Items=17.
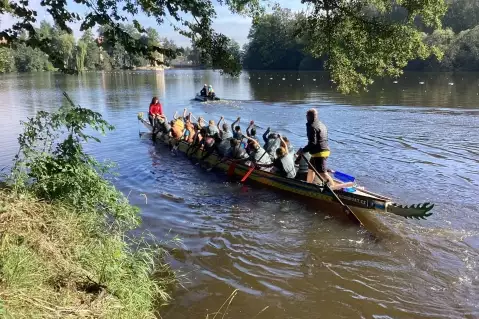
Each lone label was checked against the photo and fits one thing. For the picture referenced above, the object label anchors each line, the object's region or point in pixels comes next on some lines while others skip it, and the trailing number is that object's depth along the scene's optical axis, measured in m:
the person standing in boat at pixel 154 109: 20.37
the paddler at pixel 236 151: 13.54
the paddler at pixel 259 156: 12.55
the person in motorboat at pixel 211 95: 32.77
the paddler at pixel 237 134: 14.30
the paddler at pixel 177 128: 17.84
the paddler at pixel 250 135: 13.21
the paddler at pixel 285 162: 11.42
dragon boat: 8.77
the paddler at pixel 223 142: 14.37
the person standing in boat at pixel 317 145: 10.13
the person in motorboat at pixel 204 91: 32.97
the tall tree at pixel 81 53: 107.35
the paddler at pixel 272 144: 12.71
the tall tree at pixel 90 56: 111.08
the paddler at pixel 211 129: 15.49
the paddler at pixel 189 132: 17.35
